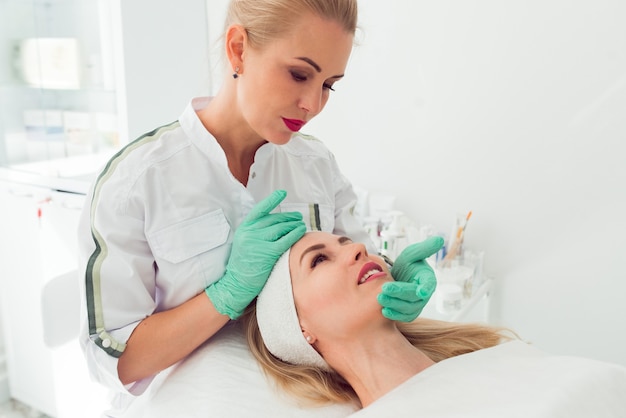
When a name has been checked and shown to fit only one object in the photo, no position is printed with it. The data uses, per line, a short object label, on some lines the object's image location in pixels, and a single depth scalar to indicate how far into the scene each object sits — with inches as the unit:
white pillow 38.8
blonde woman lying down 36.4
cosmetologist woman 39.5
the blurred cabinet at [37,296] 77.7
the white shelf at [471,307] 59.1
